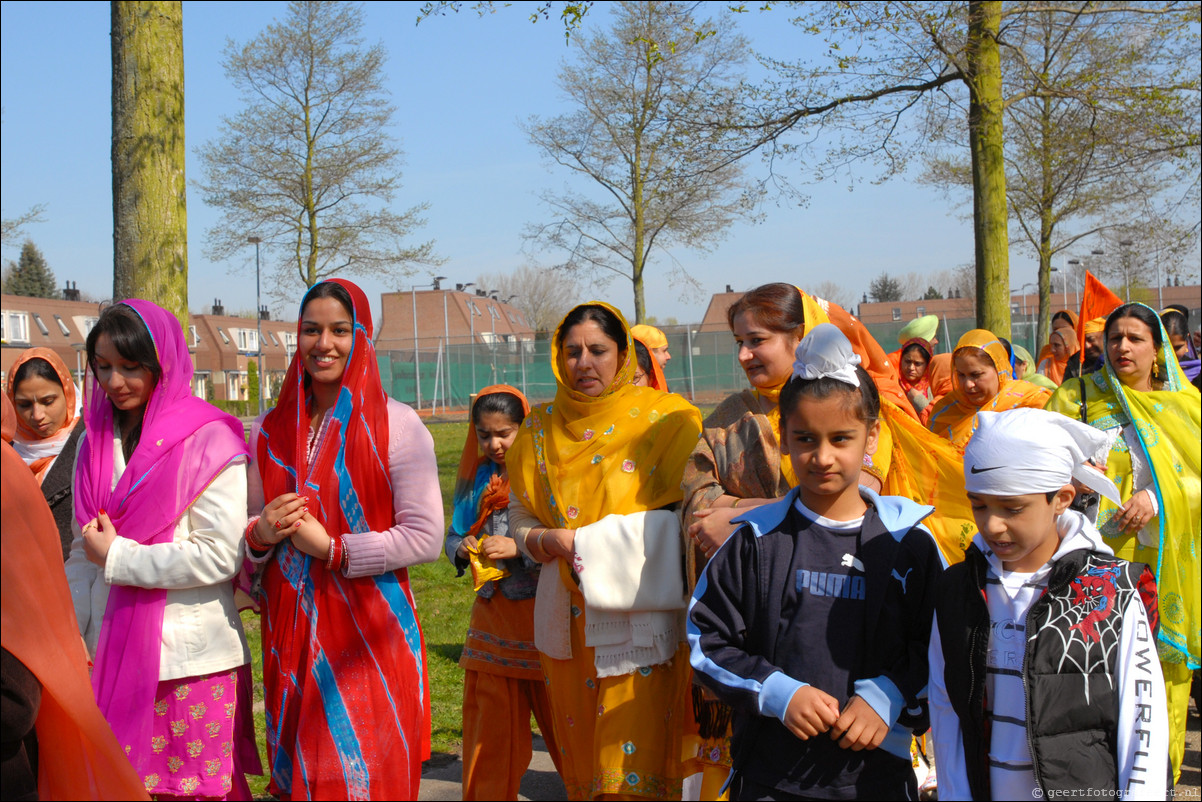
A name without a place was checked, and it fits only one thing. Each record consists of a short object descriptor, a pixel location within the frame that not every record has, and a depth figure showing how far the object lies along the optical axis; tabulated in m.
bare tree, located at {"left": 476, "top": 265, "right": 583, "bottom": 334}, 59.25
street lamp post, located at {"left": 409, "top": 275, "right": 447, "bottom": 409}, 28.02
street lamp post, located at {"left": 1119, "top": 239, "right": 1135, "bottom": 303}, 20.44
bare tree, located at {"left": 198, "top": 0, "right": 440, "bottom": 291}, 20.59
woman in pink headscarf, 3.13
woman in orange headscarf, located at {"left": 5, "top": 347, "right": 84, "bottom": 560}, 4.13
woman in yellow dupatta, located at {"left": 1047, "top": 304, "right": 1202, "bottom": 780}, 4.22
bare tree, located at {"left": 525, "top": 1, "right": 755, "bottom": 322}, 19.02
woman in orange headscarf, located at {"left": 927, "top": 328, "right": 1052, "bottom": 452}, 5.43
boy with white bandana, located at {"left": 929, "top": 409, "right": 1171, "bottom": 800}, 2.38
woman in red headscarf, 3.26
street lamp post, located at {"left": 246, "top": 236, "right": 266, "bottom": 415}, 21.73
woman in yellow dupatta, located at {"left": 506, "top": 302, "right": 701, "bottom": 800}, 3.39
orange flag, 5.85
